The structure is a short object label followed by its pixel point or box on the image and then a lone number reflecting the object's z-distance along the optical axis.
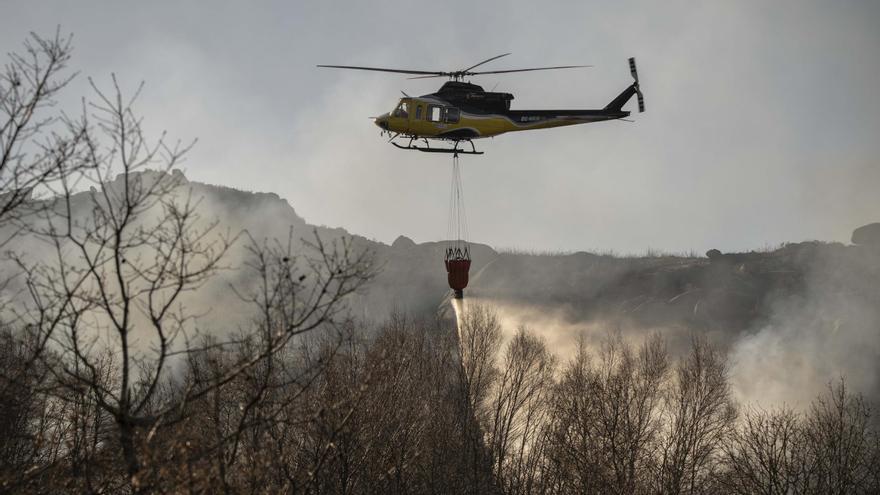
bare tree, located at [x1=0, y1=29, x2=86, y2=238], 8.21
